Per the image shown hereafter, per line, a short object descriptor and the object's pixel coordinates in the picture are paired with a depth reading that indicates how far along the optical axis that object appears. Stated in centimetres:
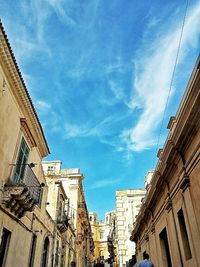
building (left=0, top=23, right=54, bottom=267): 690
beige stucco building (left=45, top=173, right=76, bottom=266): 1372
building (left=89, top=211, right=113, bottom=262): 4821
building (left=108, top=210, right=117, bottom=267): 2365
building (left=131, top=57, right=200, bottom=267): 524
